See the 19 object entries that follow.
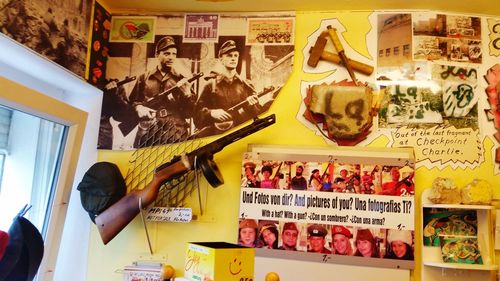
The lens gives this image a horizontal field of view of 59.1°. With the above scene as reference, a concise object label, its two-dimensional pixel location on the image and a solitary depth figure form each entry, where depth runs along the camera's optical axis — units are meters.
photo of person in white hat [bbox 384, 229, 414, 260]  1.68
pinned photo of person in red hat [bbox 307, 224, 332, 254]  1.74
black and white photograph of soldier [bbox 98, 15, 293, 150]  1.94
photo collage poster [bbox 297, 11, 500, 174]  1.80
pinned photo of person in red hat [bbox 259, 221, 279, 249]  1.78
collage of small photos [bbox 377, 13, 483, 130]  1.82
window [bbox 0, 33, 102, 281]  1.51
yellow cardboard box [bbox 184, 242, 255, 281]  1.09
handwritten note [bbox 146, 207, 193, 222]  1.80
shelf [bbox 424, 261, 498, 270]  1.61
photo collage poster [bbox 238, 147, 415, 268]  1.71
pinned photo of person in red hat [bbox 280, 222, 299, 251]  1.76
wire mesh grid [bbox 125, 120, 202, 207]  1.91
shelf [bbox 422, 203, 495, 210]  1.62
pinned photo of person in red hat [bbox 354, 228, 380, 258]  1.71
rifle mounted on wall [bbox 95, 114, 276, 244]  1.76
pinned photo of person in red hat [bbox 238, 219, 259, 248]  1.79
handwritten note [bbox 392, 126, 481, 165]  1.78
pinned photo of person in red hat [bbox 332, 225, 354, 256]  1.73
